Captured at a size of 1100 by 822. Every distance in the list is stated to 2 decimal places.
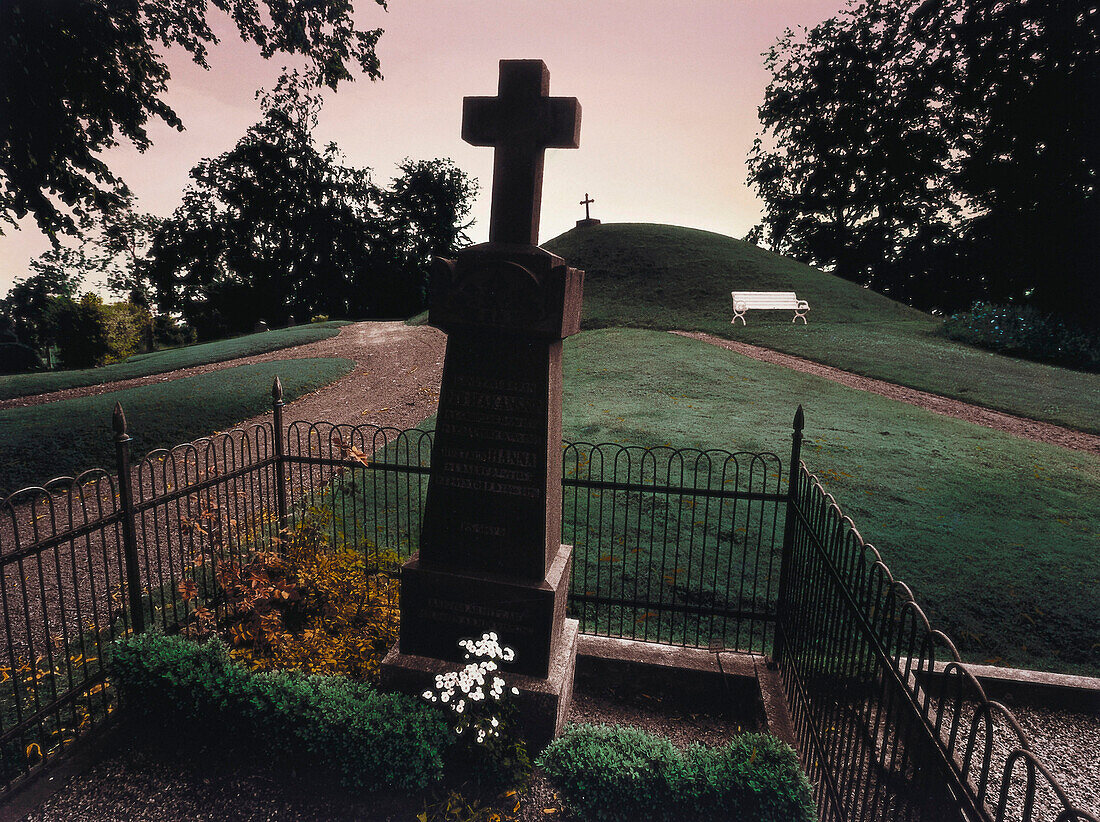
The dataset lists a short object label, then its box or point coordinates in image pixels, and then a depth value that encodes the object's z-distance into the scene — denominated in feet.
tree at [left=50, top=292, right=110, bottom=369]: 121.83
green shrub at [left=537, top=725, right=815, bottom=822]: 10.59
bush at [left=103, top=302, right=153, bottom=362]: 125.29
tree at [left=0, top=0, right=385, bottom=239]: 36.88
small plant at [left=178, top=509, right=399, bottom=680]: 14.70
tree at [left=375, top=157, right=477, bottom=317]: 158.10
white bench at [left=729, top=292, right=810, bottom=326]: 82.28
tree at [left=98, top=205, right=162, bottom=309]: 58.81
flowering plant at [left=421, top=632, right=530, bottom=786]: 12.12
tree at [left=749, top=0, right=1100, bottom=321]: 34.04
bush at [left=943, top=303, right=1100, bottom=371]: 69.82
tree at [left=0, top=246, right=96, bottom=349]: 162.50
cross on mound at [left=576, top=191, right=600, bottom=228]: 146.30
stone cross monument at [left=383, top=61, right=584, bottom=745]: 12.87
